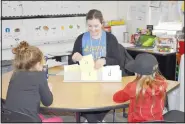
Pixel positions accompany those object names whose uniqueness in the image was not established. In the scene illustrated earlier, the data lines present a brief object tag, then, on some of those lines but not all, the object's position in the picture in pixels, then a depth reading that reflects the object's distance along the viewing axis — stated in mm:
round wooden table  1896
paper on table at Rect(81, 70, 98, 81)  2439
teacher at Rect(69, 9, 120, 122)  2727
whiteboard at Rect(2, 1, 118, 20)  3541
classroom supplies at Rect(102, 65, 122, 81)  2422
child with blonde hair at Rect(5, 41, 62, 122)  1906
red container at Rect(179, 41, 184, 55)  3680
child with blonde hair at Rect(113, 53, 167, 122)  1816
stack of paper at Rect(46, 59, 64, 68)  3137
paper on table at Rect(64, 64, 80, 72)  2464
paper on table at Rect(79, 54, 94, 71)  2383
